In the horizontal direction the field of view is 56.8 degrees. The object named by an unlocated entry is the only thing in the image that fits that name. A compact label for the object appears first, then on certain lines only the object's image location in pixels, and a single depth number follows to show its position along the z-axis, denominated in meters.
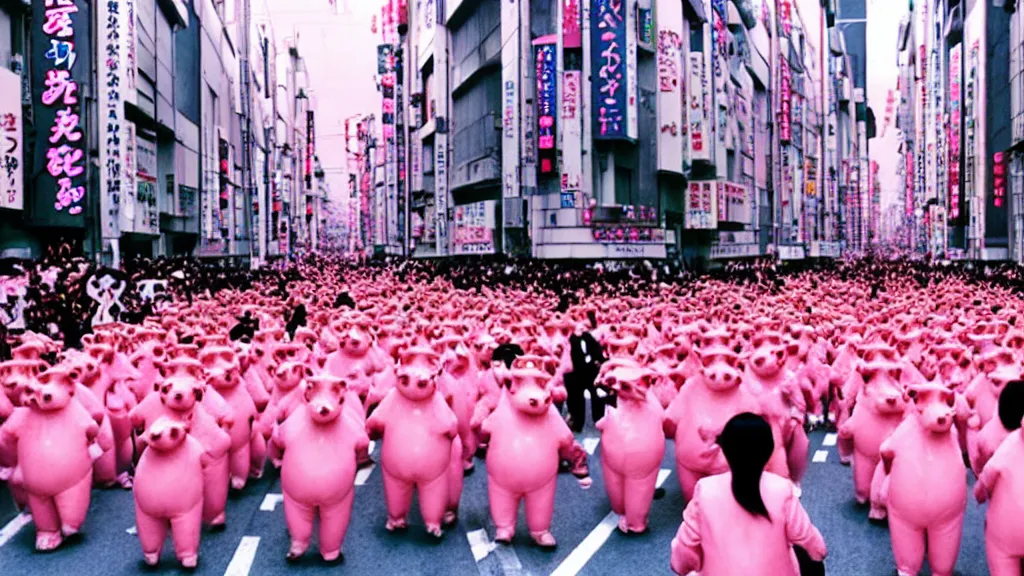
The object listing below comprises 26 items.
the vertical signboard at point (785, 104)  64.56
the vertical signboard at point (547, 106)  38.81
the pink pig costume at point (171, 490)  5.82
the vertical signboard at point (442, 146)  53.69
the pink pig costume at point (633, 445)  6.64
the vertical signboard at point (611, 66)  37.69
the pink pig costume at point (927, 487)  5.48
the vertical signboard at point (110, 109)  27.84
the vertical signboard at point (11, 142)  22.48
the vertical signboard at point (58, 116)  24.98
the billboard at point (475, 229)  45.59
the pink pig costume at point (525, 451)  6.31
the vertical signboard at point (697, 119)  44.56
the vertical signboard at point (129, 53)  28.53
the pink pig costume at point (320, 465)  5.99
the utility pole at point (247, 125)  60.44
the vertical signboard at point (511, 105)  40.69
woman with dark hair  3.55
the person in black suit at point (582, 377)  10.49
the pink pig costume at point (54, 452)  6.31
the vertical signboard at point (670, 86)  41.69
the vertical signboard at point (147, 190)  32.66
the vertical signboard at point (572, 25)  38.09
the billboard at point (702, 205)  44.94
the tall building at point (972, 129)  40.56
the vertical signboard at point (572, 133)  38.22
